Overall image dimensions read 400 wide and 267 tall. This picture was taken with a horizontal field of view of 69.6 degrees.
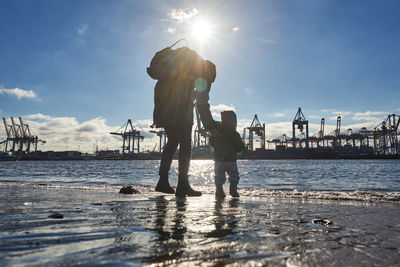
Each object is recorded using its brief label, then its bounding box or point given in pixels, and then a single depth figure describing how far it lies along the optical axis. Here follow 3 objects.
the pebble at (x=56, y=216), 1.58
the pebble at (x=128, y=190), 3.76
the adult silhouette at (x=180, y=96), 3.57
